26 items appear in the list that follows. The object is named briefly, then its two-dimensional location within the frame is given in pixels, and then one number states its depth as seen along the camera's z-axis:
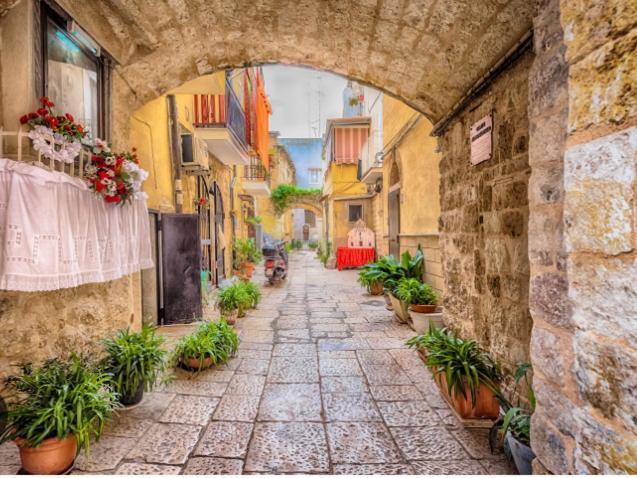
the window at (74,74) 2.30
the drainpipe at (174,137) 5.06
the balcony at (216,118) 6.34
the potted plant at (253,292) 5.54
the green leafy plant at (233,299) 4.83
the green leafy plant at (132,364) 2.42
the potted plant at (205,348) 3.14
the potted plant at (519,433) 1.67
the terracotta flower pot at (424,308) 4.16
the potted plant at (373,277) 5.50
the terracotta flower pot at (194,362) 3.13
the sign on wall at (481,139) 2.67
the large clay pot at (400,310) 4.65
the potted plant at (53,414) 1.74
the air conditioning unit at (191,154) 5.37
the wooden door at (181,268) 4.80
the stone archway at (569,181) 0.90
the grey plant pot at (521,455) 1.65
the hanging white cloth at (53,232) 1.79
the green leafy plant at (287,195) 18.64
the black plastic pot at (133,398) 2.45
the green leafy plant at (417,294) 4.41
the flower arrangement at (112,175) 2.32
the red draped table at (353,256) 11.33
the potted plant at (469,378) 2.29
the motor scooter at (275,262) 8.59
